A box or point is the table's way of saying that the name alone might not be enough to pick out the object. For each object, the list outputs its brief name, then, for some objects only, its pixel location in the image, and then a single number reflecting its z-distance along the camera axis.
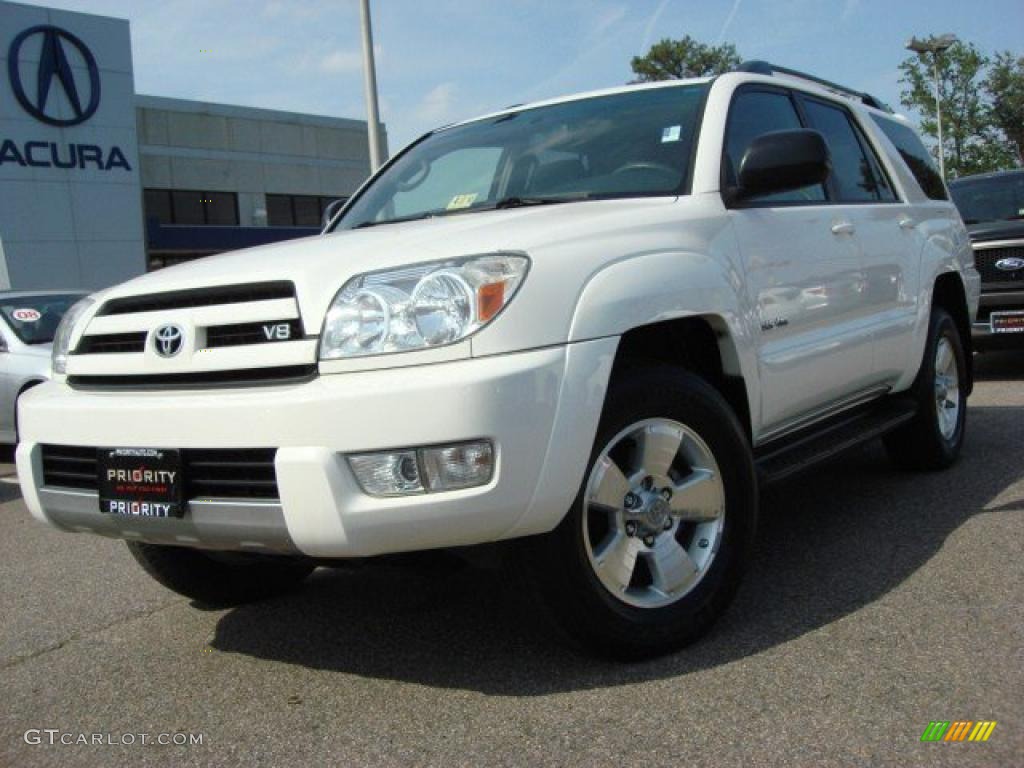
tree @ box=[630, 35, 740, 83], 45.62
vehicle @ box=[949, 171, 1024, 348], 8.05
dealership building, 21.06
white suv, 2.47
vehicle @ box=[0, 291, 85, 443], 7.75
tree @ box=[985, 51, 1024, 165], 33.75
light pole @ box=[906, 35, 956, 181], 26.56
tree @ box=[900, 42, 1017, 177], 32.66
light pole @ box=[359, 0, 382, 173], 13.38
